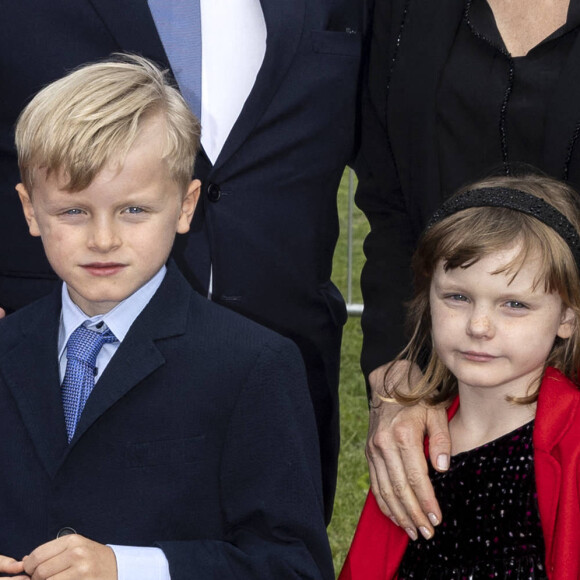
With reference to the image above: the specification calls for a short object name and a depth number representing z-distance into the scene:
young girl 5.47
